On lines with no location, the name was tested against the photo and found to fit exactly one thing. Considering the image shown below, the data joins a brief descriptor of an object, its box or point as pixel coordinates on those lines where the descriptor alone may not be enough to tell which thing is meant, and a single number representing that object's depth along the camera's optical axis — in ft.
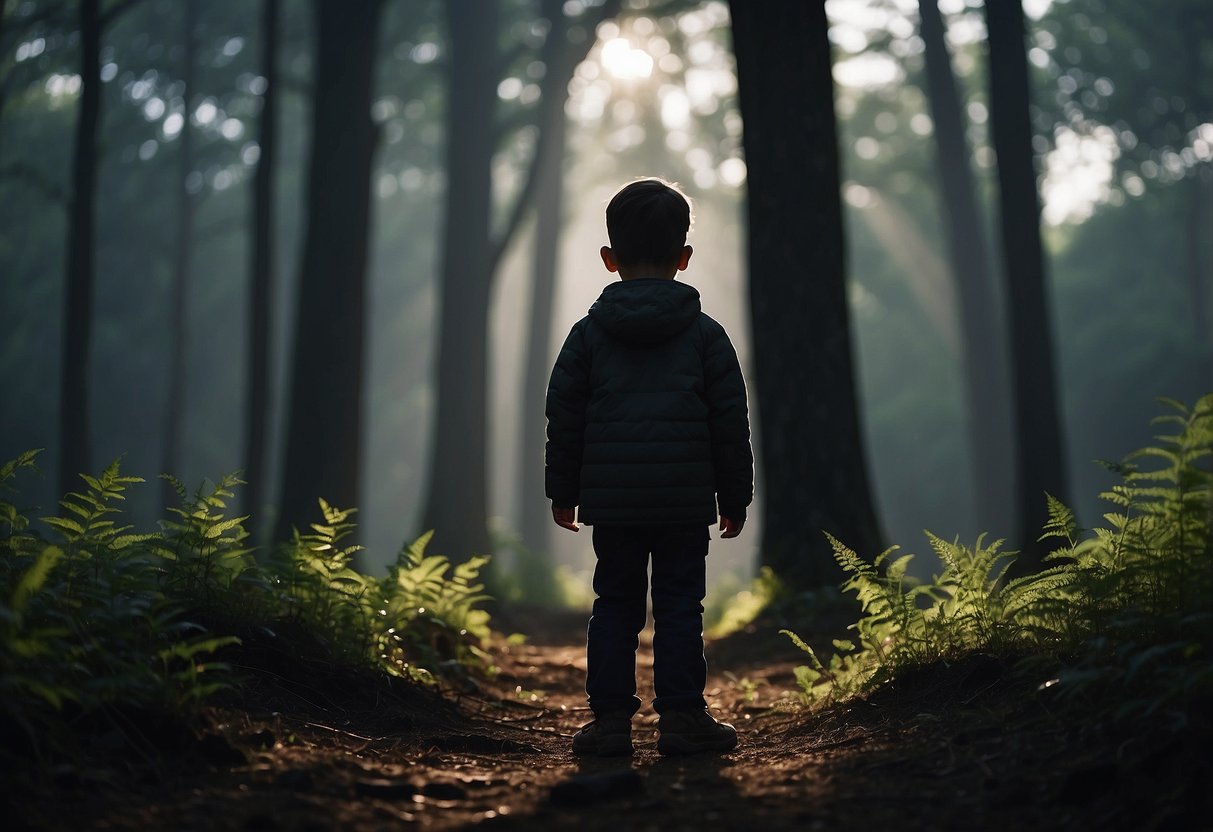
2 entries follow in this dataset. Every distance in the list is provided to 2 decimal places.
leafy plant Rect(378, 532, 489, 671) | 18.26
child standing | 13.58
